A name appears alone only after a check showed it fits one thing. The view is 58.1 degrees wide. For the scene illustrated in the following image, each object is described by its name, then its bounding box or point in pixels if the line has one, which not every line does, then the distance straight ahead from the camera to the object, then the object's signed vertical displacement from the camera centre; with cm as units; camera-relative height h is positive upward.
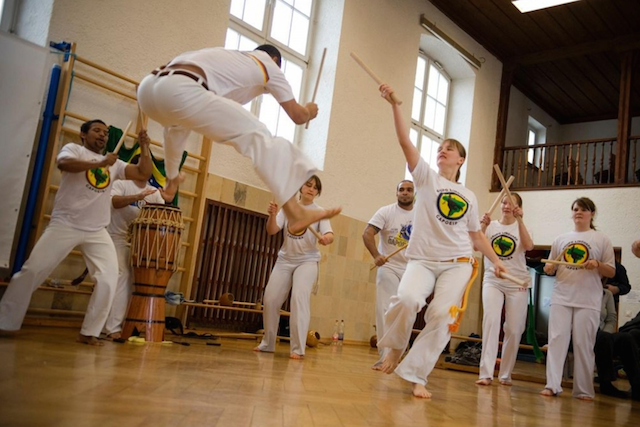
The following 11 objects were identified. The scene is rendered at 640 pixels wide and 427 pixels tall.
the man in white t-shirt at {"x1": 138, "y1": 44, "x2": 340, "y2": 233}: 265 +69
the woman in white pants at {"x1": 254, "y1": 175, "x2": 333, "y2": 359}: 510 -2
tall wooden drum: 459 -6
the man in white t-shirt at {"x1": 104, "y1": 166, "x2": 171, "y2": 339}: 484 +21
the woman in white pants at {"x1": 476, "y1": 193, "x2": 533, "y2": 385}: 508 +5
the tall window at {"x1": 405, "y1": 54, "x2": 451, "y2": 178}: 1052 +344
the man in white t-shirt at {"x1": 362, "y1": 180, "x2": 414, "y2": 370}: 516 +42
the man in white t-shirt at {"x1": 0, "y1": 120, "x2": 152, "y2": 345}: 396 +12
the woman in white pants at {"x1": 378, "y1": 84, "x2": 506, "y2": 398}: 346 +20
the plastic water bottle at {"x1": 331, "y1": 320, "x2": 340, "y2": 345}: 816 -76
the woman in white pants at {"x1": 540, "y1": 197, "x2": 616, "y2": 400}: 477 +8
